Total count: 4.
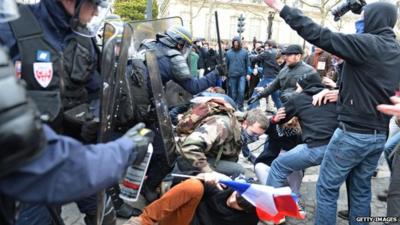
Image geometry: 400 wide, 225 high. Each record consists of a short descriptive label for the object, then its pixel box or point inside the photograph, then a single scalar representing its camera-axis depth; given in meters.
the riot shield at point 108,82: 2.07
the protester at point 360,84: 2.58
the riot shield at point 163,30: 4.89
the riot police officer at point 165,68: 3.68
